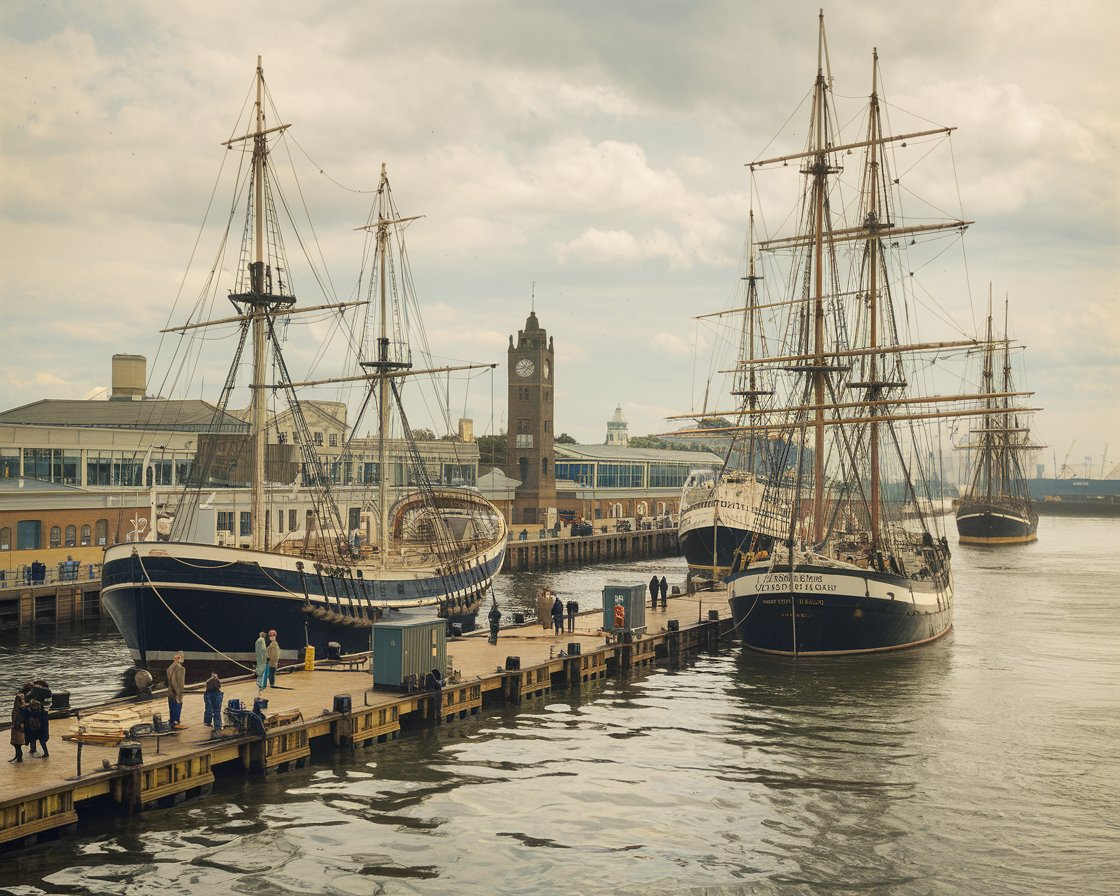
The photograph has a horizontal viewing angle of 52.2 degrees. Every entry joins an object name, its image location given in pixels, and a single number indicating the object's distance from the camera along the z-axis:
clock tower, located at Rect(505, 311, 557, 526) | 119.81
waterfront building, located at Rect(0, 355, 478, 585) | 57.94
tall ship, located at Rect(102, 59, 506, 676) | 36.41
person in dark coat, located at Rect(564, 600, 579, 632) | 44.44
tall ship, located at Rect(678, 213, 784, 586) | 78.88
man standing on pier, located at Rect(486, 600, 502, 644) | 41.59
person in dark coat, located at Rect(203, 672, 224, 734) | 25.91
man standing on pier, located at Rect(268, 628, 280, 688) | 30.88
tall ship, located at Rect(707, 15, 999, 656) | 43.41
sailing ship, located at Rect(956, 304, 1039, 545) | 128.00
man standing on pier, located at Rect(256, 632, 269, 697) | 29.89
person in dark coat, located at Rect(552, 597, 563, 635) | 43.34
